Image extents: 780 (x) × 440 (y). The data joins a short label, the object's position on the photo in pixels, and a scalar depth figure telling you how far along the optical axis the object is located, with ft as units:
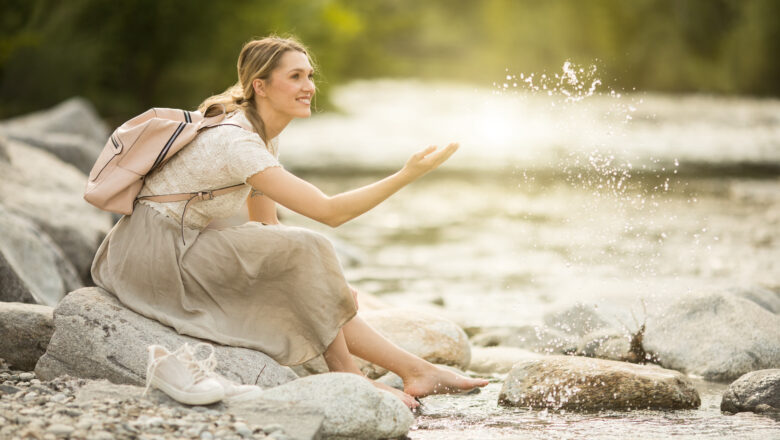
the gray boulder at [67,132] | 38.40
